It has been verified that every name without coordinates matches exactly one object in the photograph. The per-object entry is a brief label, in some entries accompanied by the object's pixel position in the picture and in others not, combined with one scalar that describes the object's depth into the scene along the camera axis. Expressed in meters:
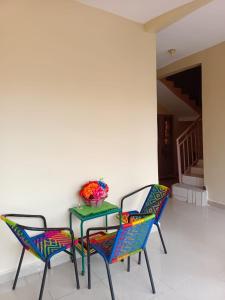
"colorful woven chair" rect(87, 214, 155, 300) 1.68
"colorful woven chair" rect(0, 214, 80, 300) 1.75
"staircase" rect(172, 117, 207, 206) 4.35
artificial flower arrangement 2.40
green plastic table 2.20
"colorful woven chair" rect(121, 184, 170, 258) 2.47
